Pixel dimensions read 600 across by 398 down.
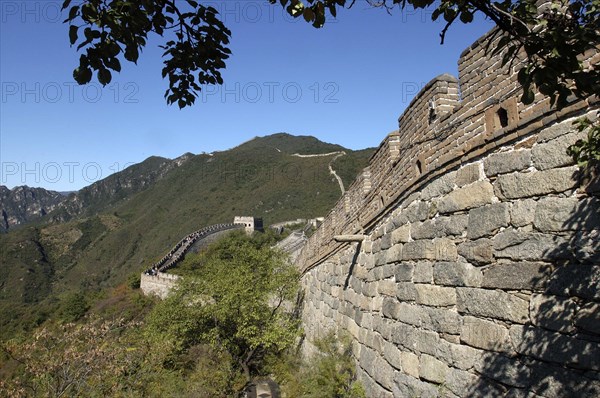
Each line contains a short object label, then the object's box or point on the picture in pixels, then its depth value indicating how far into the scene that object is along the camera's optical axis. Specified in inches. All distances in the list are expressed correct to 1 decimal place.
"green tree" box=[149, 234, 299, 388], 431.2
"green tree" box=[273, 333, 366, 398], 209.3
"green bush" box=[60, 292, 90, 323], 1291.8
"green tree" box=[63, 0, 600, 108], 66.6
